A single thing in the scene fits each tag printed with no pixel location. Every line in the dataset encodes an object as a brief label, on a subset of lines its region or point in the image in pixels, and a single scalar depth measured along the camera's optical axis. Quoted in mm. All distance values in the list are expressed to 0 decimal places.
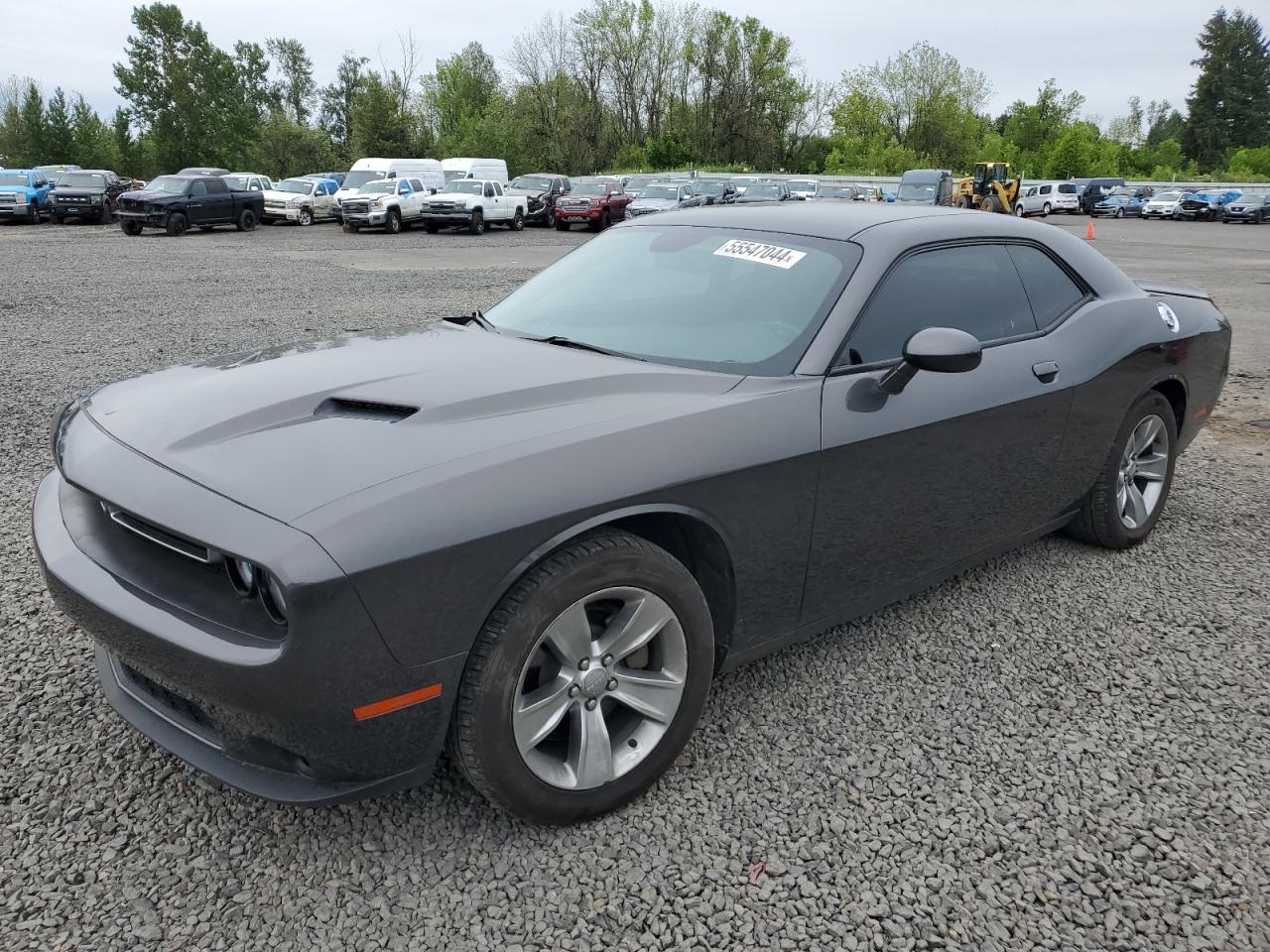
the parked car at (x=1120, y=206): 47031
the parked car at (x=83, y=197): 28875
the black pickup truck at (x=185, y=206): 24422
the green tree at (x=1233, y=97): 81500
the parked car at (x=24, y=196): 29000
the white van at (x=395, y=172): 29422
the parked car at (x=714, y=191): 30547
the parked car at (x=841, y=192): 31152
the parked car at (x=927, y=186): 31500
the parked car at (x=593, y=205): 29156
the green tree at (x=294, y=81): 94938
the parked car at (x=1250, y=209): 41688
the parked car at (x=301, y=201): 30078
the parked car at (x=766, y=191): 31294
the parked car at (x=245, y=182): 27203
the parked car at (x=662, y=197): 27969
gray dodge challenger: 2031
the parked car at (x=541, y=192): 31406
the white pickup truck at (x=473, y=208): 27156
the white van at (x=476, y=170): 37531
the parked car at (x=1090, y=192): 47438
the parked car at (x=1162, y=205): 44594
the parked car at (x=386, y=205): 26844
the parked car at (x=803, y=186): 38600
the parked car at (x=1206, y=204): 43250
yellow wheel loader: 34719
